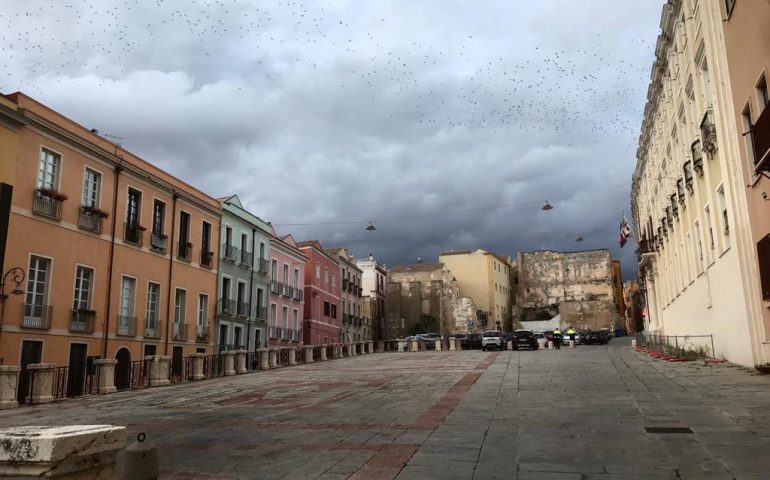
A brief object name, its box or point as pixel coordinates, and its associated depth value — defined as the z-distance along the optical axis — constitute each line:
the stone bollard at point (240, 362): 27.88
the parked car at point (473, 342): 51.19
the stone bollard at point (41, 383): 17.34
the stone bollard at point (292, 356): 33.34
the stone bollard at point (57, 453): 3.37
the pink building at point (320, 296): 49.69
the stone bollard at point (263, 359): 29.88
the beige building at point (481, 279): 82.88
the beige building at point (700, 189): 16.52
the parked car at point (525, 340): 42.34
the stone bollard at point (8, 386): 16.08
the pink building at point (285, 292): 41.91
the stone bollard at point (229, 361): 26.97
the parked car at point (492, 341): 43.56
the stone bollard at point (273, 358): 31.04
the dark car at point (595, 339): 54.75
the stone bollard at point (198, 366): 24.99
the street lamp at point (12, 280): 19.12
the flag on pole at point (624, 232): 43.38
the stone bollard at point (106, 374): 20.12
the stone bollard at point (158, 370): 22.69
